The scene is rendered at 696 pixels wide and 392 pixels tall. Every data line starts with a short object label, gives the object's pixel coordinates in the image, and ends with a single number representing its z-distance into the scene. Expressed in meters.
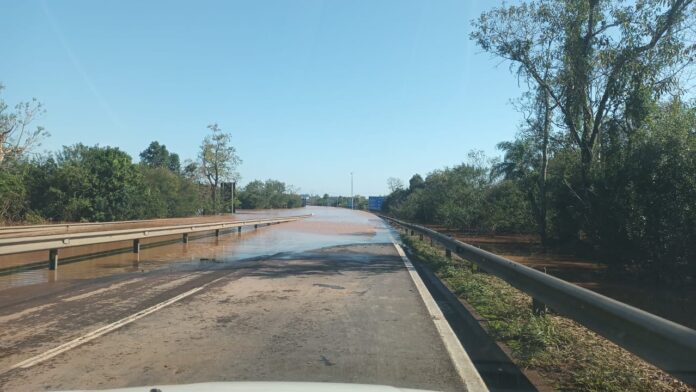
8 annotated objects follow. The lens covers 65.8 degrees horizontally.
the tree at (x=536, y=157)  22.12
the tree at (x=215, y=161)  73.81
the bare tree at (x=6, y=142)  36.12
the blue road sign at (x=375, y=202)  129.00
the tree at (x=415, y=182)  96.12
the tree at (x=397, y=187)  103.26
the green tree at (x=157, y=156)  127.03
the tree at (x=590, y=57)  15.34
